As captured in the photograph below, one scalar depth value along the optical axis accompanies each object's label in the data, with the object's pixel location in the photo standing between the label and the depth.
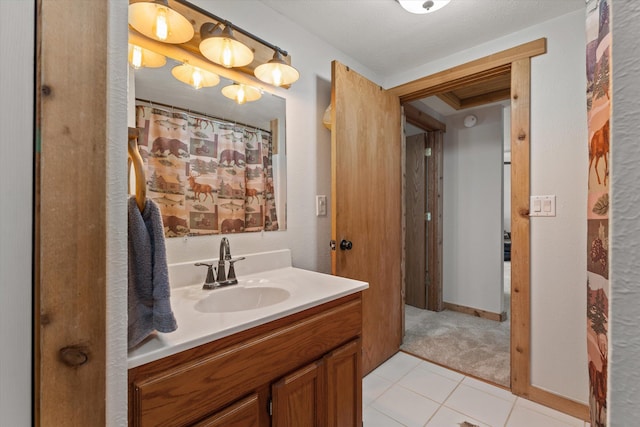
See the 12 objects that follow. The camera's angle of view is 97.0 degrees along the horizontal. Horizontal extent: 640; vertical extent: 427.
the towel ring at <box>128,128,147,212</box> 0.68
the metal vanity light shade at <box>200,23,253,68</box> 1.28
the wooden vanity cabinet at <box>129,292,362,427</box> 0.70
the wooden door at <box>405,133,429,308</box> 3.26
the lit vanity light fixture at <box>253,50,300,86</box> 1.48
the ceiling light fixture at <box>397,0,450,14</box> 1.43
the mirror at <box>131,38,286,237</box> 1.21
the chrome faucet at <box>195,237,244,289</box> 1.23
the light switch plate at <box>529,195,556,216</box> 1.65
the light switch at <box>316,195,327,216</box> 1.85
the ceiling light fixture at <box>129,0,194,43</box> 1.10
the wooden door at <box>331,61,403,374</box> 1.71
